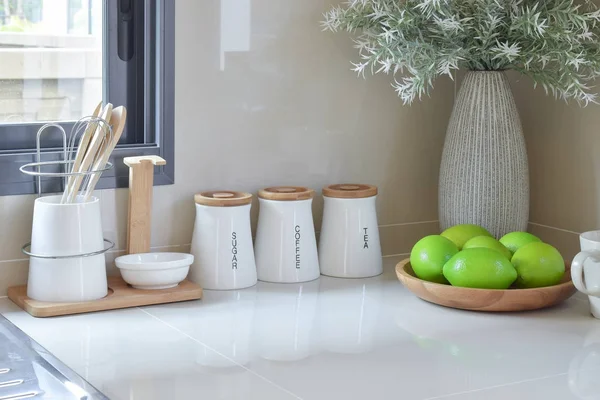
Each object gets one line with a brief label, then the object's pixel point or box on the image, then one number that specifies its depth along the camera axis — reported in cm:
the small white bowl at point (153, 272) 244
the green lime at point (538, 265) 241
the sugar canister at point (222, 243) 251
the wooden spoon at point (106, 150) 241
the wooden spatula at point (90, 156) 240
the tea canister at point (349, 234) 260
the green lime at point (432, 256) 244
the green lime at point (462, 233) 252
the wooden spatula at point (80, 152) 242
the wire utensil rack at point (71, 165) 240
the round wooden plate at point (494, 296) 238
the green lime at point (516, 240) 248
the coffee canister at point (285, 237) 256
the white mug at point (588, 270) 232
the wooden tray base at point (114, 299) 237
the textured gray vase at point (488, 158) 259
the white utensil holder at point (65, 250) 238
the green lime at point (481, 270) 239
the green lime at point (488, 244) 244
